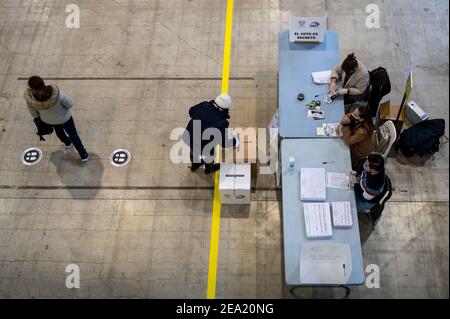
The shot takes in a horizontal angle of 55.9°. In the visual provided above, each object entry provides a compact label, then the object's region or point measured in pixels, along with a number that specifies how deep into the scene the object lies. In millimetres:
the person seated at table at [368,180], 4684
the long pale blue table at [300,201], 4703
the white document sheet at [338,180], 5176
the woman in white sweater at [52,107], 5281
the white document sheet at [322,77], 6008
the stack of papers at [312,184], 5074
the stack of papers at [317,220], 4832
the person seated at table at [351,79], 5670
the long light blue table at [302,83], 5691
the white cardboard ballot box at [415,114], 6518
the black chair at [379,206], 5105
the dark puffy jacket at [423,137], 6199
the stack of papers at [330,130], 5555
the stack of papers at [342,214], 4875
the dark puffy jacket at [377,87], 5938
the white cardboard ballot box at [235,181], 5783
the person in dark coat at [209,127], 5441
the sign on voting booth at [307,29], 6168
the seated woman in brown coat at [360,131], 5266
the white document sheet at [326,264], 4613
